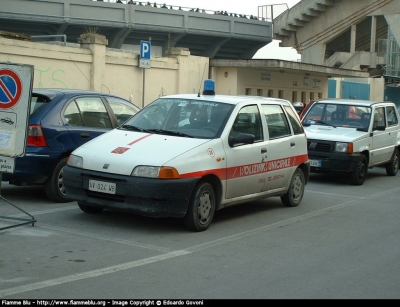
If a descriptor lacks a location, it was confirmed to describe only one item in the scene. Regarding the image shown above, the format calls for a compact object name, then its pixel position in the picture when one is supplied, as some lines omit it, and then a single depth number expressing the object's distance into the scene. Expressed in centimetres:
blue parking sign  2151
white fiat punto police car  805
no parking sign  807
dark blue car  950
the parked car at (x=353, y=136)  1412
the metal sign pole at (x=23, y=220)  828
